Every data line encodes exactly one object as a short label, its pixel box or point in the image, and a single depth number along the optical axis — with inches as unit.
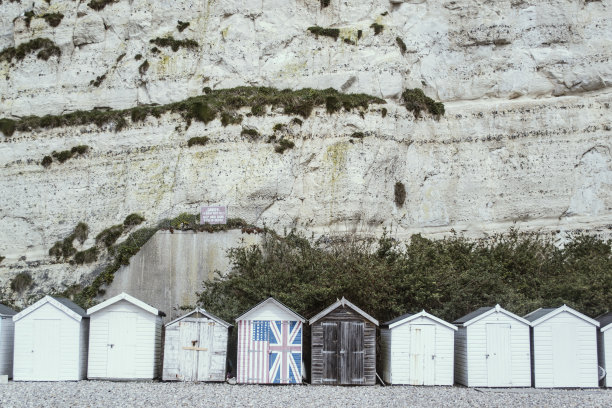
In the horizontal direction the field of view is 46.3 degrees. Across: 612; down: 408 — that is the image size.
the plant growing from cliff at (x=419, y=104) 1465.3
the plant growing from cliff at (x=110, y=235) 1300.4
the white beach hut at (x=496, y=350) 840.3
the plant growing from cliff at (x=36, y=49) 1539.1
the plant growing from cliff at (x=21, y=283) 1291.8
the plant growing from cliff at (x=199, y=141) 1366.9
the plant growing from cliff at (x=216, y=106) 1395.2
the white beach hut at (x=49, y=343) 843.4
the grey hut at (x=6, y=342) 872.9
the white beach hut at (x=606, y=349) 856.3
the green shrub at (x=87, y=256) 1296.8
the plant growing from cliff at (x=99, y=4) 1571.1
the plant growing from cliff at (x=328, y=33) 1511.1
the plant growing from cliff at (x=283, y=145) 1355.8
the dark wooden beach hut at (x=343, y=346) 845.2
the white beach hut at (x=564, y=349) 845.2
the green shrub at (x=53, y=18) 1562.5
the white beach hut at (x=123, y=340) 851.4
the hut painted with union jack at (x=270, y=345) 849.5
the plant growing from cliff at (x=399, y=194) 1395.2
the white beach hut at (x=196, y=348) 847.1
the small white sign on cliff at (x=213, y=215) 1242.6
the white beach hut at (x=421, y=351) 846.5
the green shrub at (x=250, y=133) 1362.0
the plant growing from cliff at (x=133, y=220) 1312.7
